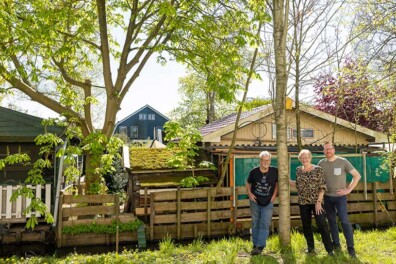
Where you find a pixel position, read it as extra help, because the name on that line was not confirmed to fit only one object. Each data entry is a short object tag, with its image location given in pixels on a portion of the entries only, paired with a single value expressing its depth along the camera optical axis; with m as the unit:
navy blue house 39.47
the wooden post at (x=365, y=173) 9.51
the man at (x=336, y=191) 5.60
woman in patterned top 5.46
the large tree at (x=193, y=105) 28.94
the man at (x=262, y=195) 5.95
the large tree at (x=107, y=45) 7.50
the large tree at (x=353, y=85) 8.19
